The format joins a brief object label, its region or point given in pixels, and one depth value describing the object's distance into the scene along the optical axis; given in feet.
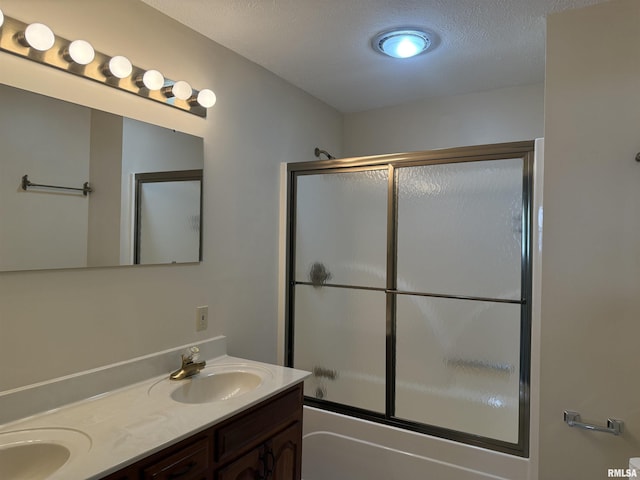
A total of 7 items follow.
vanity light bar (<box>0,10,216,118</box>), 4.27
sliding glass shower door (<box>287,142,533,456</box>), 6.52
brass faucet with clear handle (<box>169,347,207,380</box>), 5.64
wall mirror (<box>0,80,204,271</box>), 4.26
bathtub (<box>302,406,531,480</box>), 6.48
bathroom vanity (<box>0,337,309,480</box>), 3.74
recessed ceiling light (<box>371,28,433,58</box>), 6.32
